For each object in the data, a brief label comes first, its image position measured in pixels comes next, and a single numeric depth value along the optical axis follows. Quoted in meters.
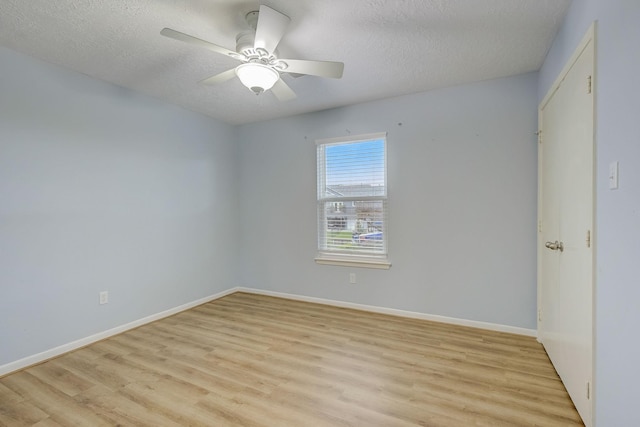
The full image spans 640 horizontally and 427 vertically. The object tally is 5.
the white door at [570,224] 1.59
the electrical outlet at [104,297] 2.96
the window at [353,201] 3.60
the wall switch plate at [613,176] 1.29
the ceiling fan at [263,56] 1.78
